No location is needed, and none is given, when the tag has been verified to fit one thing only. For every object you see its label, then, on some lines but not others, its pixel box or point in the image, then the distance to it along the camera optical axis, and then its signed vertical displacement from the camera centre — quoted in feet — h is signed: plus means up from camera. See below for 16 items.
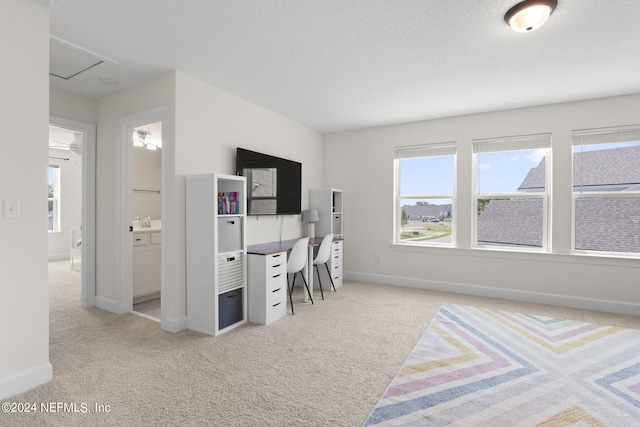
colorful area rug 6.00 -3.92
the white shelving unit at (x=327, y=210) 16.33 +0.07
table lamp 15.64 -0.40
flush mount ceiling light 6.39 +4.27
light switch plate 6.41 +0.02
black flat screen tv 12.29 +1.27
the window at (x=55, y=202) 23.35 +0.56
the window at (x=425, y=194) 15.24 +0.95
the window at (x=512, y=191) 13.44 +0.96
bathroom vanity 13.15 -2.35
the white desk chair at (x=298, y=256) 11.89 -1.78
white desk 11.17 -1.45
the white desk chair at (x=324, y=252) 13.76 -1.84
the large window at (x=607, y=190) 12.00 +0.95
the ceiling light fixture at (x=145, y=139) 14.87 +3.56
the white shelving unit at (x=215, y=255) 9.59 -1.45
